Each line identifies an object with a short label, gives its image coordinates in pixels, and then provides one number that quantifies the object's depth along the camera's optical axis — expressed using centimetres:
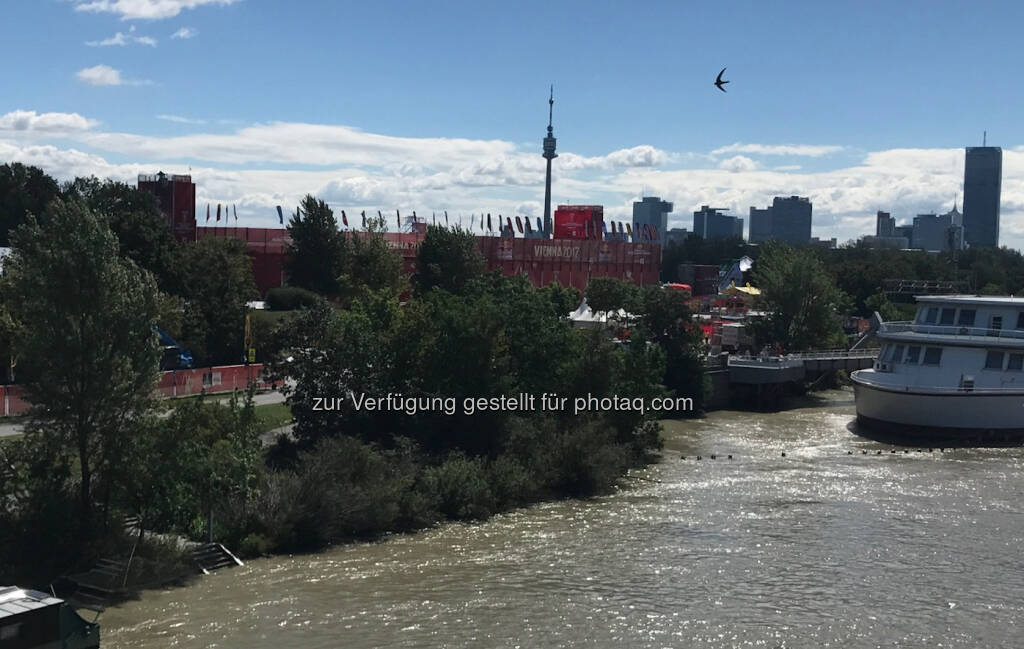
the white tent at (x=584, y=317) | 6976
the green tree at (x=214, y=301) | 5491
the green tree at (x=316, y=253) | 7906
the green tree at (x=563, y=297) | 8344
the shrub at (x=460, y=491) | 3325
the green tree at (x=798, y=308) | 7356
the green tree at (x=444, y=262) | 8056
